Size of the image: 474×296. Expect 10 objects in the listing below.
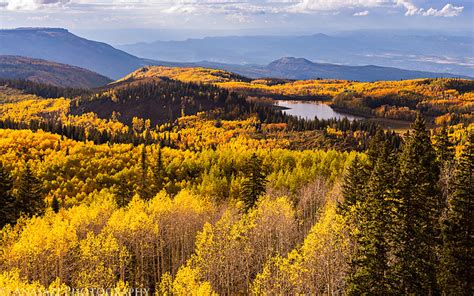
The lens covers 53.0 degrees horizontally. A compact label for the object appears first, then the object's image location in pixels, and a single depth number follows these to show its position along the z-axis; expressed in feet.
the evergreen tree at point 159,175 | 451.12
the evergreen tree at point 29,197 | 328.08
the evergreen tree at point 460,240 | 164.86
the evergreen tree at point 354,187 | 243.32
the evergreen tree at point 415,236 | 161.79
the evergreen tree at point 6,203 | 308.40
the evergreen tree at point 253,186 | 323.16
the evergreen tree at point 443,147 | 271.49
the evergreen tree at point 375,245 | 161.99
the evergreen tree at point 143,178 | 414.00
